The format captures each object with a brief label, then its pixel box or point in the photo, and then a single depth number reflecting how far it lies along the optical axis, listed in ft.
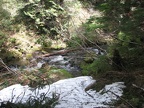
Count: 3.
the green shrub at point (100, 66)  18.13
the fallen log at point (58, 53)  34.43
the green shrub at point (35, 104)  10.03
